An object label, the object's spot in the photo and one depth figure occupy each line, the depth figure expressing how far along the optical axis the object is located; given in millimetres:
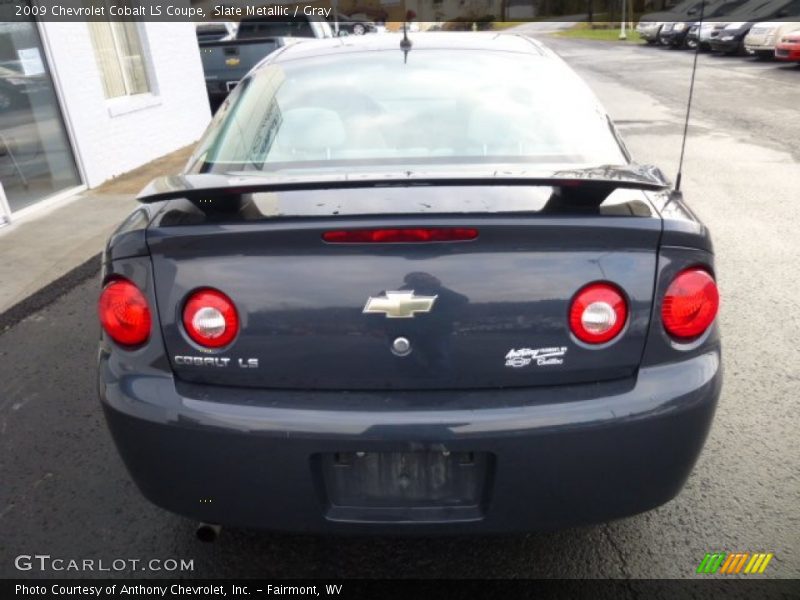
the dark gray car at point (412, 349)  1689
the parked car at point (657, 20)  27350
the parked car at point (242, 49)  10641
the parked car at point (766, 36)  17464
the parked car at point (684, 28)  23547
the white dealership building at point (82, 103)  6680
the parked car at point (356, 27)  23047
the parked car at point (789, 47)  15768
